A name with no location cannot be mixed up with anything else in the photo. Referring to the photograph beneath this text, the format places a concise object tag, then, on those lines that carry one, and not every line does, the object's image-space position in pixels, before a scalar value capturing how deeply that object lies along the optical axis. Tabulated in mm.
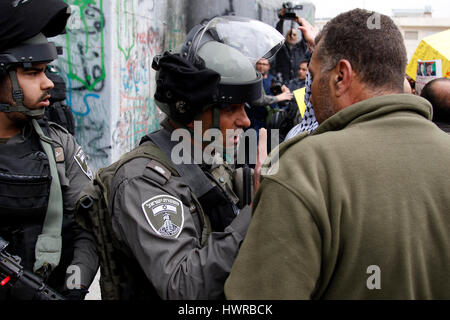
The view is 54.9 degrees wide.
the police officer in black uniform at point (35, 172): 1888
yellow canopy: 3172
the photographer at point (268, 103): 5183
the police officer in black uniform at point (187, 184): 1471
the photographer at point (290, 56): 6719
